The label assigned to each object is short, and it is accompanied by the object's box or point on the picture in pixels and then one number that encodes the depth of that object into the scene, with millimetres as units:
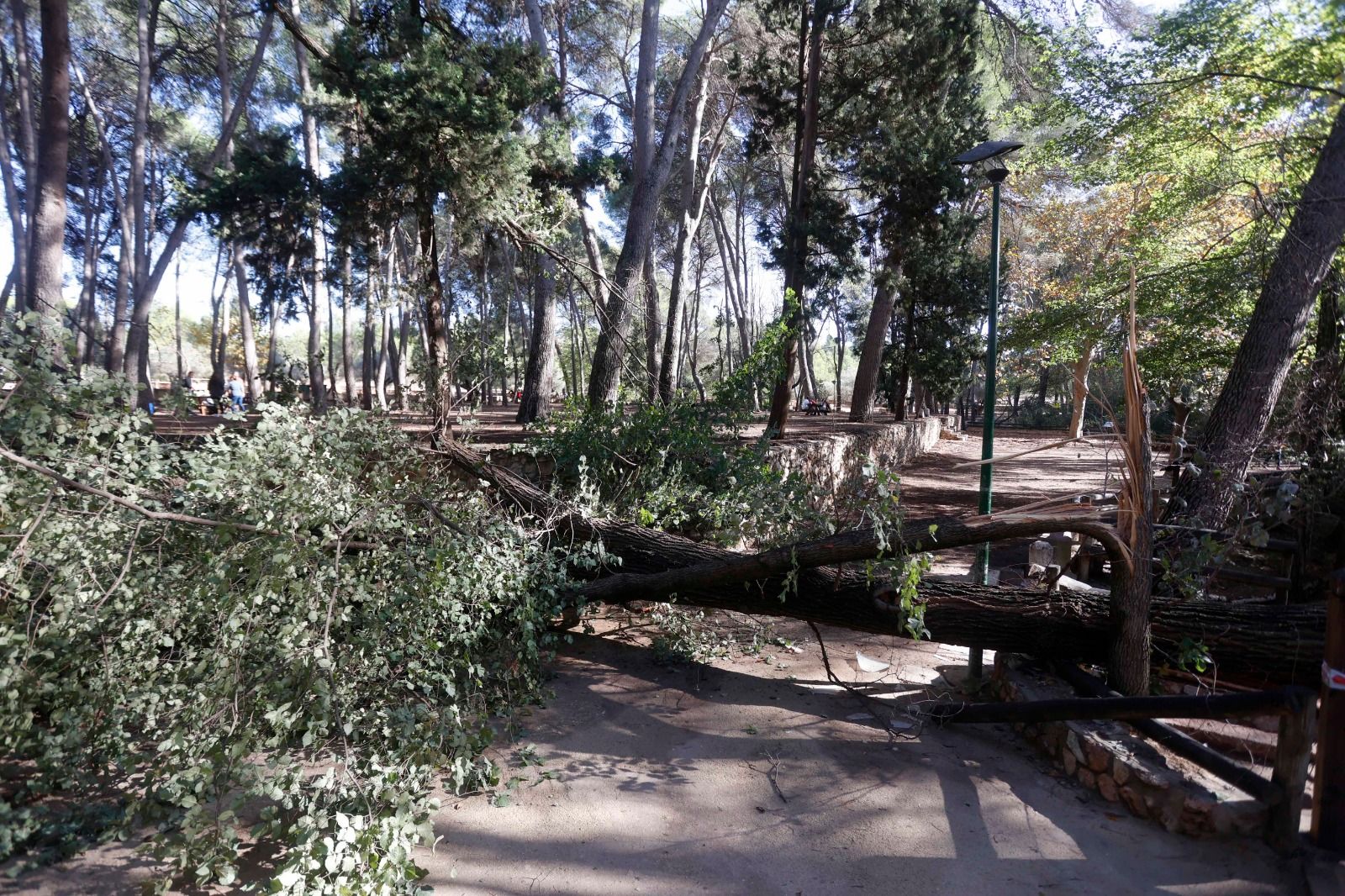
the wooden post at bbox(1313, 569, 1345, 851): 3174
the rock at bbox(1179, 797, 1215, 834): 3486
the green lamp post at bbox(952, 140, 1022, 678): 7637
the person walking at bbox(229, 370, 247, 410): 19322
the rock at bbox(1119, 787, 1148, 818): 3707
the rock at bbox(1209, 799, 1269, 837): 3410
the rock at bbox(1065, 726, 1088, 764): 4094
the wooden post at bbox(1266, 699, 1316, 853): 3316
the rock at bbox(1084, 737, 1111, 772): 3926
